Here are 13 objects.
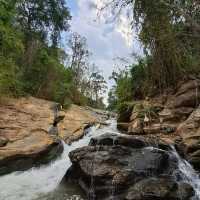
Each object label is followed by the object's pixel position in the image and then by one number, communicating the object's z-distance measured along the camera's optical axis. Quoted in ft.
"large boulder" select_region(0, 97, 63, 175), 18.19
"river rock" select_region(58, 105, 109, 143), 23.54
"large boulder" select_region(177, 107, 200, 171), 18.09
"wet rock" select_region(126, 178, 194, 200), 13.56
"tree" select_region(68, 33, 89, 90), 56.57
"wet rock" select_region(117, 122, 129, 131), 27.40
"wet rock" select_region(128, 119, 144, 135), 23.85
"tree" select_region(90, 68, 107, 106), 71.56
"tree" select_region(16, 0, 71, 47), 42.63
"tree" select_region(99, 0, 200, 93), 13.09
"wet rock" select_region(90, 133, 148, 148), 18.09
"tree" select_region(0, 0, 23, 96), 27.60
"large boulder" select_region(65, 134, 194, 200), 14.10
